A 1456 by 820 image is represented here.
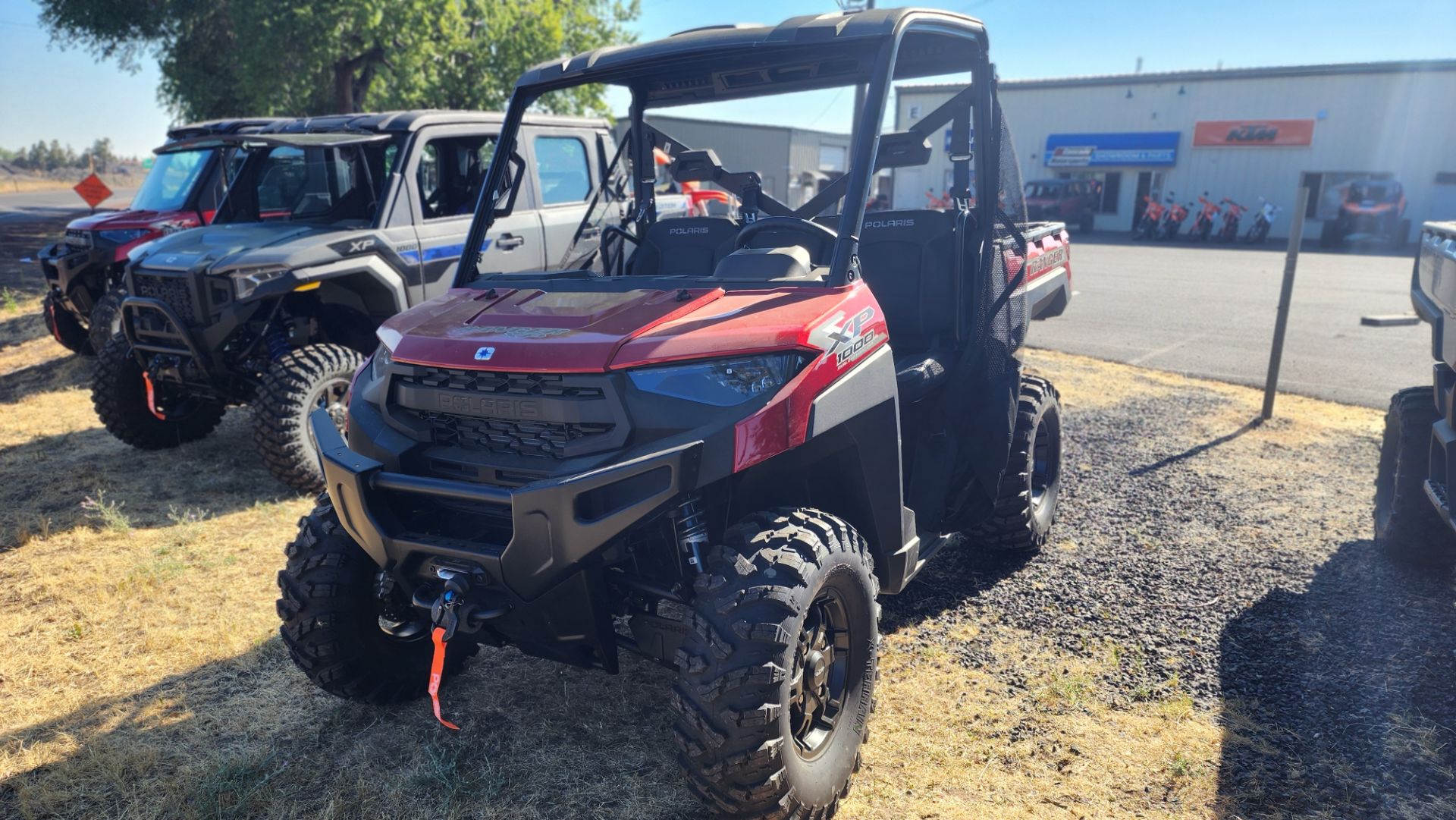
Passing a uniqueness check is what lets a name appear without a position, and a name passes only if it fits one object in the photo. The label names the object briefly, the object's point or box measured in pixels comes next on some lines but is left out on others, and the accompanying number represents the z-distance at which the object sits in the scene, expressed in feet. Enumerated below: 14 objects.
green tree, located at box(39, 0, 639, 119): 52.06
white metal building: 93.66
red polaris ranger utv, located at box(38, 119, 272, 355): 27.73
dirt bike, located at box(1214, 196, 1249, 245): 93.56
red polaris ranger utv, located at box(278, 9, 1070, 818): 7.92
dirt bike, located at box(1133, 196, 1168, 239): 97.66
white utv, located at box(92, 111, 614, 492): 18.53
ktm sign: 100.48
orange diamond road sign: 42.62
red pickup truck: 101.35
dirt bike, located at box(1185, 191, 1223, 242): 96.48
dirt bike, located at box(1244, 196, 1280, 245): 91.61
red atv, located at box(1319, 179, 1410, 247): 86.84
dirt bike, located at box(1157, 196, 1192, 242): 96.94
